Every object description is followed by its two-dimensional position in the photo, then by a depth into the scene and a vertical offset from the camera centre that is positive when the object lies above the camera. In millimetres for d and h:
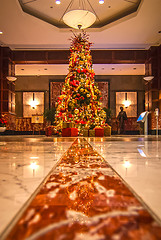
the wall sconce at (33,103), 13422 +913
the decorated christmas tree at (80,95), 7305 +780
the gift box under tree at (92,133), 6550 -393
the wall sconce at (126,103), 13312 +948
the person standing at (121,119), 10836 +15
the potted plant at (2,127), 6639 -235
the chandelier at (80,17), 5674 +2619
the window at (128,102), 13328 +1010
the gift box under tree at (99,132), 6230 -347
